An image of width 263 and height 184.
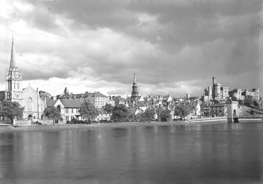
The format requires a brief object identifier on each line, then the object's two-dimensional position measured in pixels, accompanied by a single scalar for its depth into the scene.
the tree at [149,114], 157.38
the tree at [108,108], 149.12
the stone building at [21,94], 127.88
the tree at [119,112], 138.50
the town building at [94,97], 164.84
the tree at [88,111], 124.46
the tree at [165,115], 170.12
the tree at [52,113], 118.56
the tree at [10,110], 103.75
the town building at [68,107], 142.38
